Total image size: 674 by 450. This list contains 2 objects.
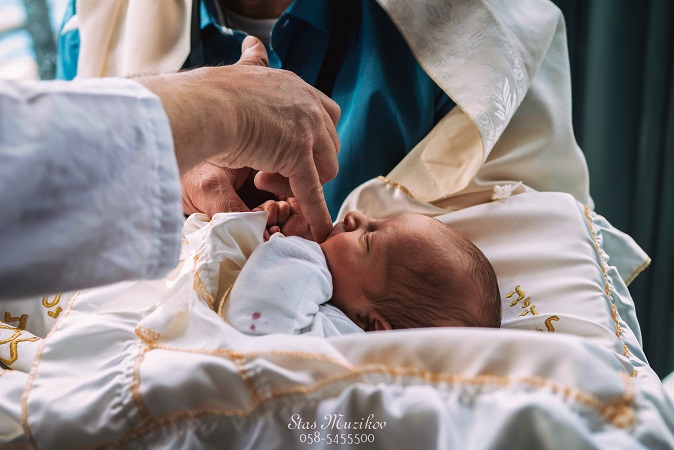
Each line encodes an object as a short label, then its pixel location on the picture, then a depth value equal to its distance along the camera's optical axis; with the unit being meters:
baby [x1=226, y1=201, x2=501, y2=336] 0.95
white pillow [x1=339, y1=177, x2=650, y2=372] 1.05
